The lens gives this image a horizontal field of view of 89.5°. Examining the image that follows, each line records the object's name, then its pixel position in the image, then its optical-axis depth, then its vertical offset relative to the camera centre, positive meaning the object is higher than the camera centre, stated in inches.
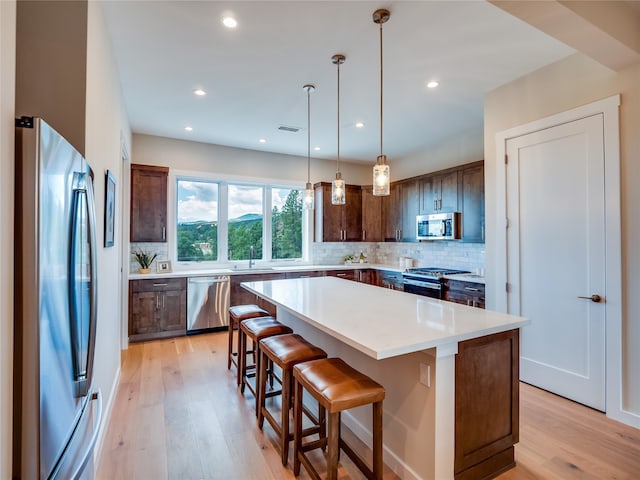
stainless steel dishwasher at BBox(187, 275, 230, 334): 177.3 -34.1
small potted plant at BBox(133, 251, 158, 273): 177.1 -9.7
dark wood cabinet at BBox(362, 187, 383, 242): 239.5 +18.0
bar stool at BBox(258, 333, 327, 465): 75.9 -30.6
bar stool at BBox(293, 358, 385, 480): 58.4 -29.2
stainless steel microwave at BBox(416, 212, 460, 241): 175.0 +8.6
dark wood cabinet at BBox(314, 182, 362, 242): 227.9 +18.0
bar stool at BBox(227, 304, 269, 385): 119.6 -27.3
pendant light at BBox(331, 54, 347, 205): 106.1 +18.8
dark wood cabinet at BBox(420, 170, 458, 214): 177.9 +28.1
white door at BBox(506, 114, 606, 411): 100.3 -4.6
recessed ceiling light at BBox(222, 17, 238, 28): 87.8 +60.7
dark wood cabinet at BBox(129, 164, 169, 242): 174.1 +21.5
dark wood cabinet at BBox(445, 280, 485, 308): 145.6 -24.7
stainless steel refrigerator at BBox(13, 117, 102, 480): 36.0 -8.3
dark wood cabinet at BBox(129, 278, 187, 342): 165.0 -34.5
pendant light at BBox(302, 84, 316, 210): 124.6 +19.5
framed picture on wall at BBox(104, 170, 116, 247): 92.0 +10.2
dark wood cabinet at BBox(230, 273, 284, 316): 187.5 -28.0
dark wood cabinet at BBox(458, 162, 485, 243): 162.6 +20.7
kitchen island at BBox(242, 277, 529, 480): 63.1 -30.3
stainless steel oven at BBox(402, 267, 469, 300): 168.2 -21.9
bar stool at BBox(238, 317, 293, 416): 99.9 -29.0
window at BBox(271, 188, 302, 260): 226.5 +13.4
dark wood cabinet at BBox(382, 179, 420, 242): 207.6 +20.5
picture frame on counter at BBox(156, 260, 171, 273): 181.9 -13.3
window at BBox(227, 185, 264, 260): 212.1 +14.2
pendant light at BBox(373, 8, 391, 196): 85.3 +19.5
